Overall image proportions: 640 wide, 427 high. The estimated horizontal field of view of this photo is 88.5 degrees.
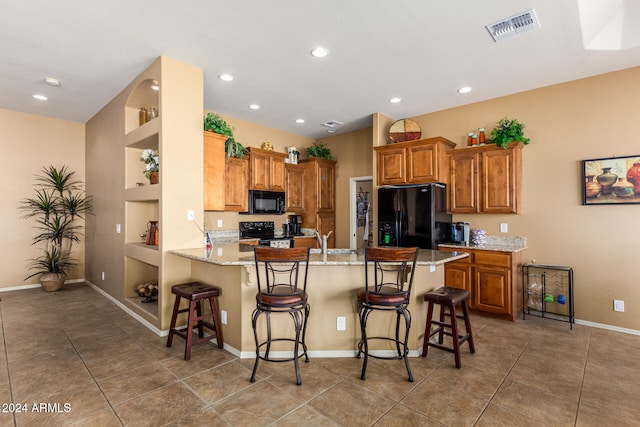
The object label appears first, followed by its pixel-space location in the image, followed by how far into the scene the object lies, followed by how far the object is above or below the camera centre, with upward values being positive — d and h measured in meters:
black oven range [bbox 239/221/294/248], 5.79 -0.31
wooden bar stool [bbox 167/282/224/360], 2.98 -0.91
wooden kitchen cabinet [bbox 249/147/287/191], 5.54 +0.82
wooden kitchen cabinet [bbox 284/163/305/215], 6.18 +0.57
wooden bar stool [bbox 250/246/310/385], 2.52 -0.64
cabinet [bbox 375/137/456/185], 4.70 +0.81
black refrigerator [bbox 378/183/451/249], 4.57 -0.01
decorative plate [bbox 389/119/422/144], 5.20 +1.34
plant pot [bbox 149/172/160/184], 3.74 +0.46
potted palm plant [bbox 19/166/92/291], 5.49 +0.01
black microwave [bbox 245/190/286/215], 5.60 +0.25
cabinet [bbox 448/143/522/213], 4.33 +0.49
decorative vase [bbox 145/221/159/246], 4.01 -0.22
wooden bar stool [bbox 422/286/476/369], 2.80 -0.93
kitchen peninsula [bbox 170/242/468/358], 2.96 -0.84
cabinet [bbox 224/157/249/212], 5.21 +0.52
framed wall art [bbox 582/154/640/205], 3.65 +0.38
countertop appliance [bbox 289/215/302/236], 6.55 -0.16
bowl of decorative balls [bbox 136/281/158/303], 4.27 -0.96
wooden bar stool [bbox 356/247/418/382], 2.52 -0.62
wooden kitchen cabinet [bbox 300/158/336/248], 6.39 +0.43
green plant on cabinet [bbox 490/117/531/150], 4.25 +1.07
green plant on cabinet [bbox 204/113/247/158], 4.21 +1.15
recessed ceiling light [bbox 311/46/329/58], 3.28 +1.68
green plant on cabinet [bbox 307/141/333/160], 6.53 +1.29
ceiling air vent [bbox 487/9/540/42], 2.76 +1.67
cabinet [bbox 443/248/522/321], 4.00 -0.83
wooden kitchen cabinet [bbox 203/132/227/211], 4.15 +0.60
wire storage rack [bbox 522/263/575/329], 4.04 -0.97
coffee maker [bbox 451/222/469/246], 4.75 -0.26
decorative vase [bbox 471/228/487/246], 4.56 -0.31
